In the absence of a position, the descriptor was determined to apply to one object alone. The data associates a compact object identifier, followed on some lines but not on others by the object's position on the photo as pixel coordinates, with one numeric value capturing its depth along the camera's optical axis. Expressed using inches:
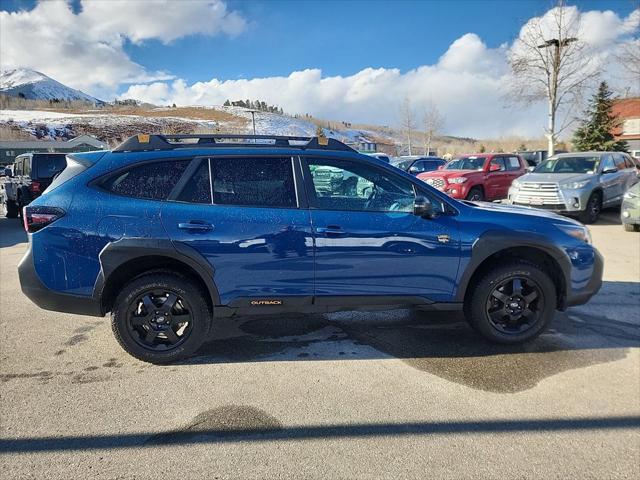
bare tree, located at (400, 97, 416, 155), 2145.7
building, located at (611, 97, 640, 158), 1657.2
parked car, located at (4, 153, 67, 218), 438.6
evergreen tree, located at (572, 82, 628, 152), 1137.5
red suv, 480.1
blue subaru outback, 125.0
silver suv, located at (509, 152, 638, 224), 389.7
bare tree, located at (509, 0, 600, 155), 783.7
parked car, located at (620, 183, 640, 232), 351.3
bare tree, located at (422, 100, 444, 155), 2117.4
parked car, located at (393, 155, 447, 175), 689.6
